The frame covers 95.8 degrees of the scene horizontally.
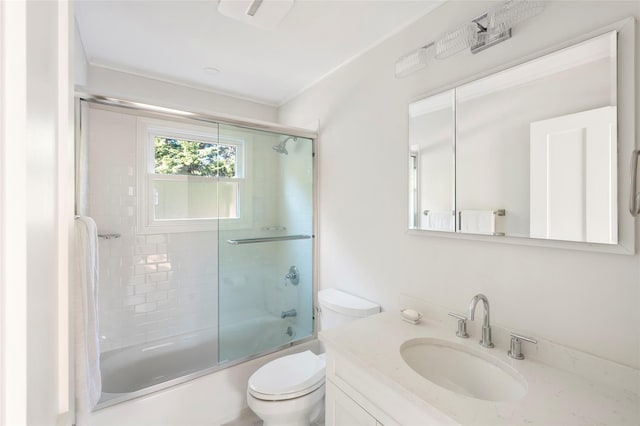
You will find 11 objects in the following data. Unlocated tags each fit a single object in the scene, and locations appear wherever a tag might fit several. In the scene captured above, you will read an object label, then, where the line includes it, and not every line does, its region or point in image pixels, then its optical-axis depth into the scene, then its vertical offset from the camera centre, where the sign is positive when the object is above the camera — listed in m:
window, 2.21 +0.29
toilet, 1.45 -0.90
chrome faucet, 1.15 -0.44
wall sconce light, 1.07 +0.75
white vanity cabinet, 0.91 -0.67
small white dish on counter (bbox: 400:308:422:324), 1.42 -0.52
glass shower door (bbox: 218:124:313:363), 2.14 -0.26
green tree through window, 2.41 +0.46
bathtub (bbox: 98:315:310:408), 2.03 -1.08
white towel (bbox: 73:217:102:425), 1.23 -0.48
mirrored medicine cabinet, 0.94 +0.25
